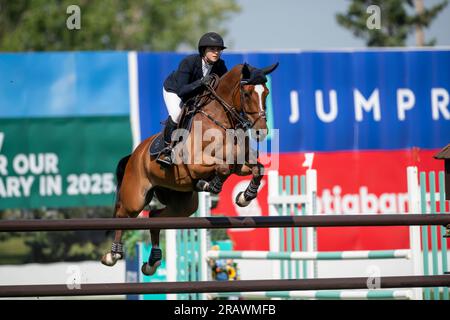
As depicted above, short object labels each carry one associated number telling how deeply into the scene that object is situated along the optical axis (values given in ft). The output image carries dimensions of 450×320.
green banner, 88.99
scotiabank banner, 89.45
